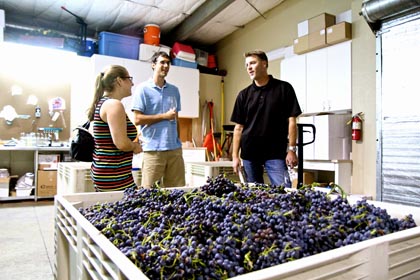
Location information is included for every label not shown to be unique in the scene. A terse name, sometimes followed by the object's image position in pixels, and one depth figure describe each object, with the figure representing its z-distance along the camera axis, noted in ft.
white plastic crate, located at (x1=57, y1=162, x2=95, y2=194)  7.62
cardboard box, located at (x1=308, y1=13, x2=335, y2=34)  12.33
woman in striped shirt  4.98
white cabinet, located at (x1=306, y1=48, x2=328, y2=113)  12.59
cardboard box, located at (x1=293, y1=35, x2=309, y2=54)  13.01
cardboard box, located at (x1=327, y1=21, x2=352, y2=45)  11.62
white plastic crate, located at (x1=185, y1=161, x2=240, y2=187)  7.87
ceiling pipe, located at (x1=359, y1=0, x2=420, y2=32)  9.00
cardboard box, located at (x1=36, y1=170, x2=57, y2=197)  14.83
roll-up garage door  9.07
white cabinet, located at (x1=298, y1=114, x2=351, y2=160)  11.59
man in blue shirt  6.77
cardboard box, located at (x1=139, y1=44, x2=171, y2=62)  17.10
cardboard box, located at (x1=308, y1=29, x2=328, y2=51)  12.28
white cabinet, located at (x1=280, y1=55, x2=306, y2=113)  13.43
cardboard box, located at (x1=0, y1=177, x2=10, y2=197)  14.21
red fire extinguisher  11.41
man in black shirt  6.68
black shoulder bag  5.31
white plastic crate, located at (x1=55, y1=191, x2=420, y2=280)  1.77
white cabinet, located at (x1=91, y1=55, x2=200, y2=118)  16.15
